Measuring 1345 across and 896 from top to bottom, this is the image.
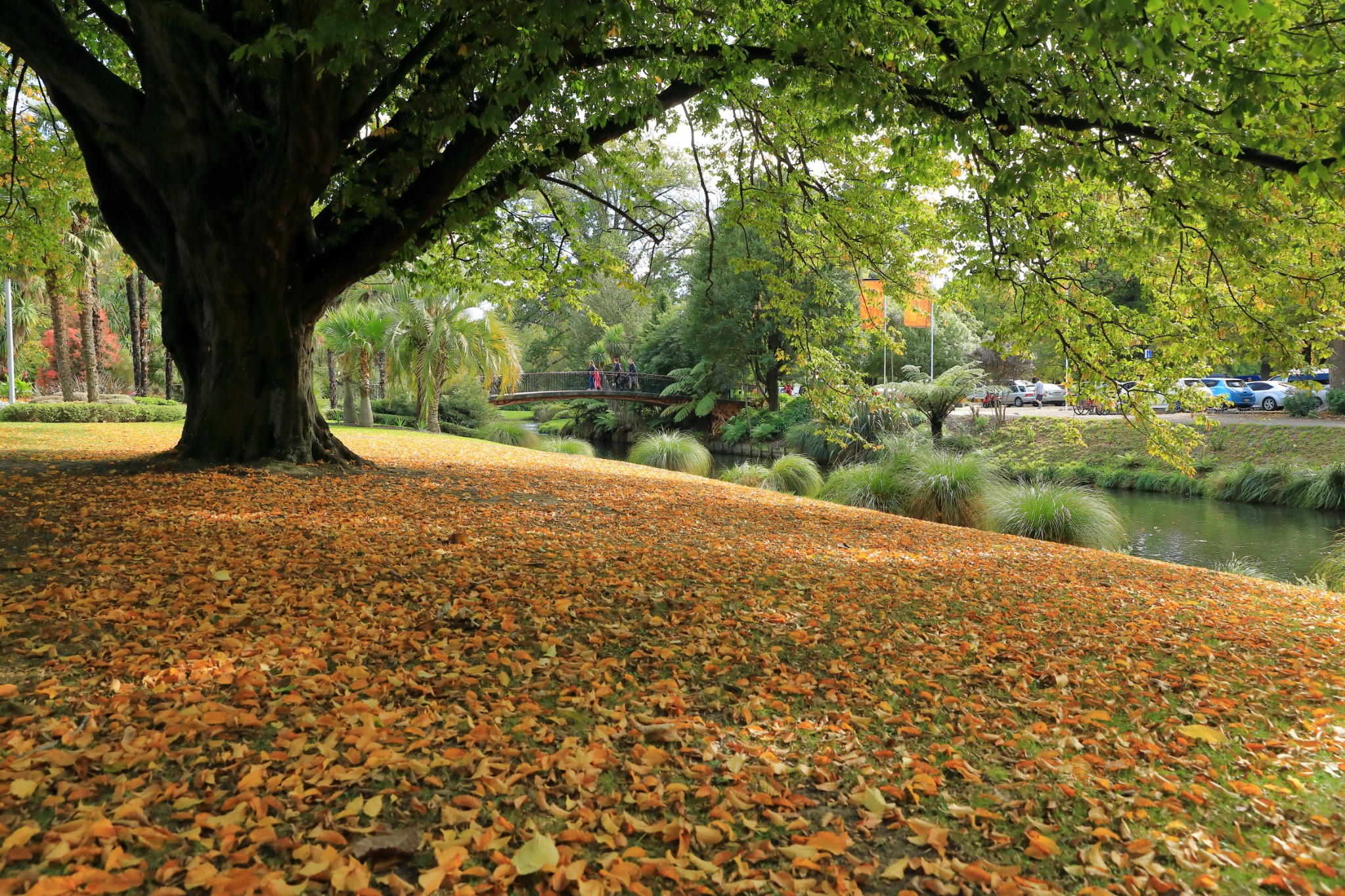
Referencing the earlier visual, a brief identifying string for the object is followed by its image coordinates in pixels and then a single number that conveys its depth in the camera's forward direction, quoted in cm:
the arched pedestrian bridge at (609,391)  2870
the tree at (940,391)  2083
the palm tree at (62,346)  2106
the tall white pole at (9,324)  2125
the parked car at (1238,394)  2833
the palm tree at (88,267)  1883
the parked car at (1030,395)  4009
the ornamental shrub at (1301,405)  2339
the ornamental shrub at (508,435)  2238
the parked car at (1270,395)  2695
